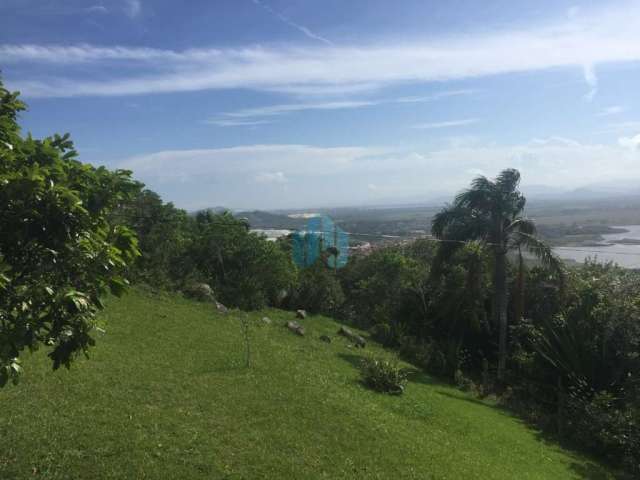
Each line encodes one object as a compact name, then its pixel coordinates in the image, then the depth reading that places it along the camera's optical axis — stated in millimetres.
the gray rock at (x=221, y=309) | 16369
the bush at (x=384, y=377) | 10562
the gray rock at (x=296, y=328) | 15772
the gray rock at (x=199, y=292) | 17578
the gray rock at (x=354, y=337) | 17072
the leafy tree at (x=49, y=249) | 2635
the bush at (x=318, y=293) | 23469
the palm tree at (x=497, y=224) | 15094
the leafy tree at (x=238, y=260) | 20547
